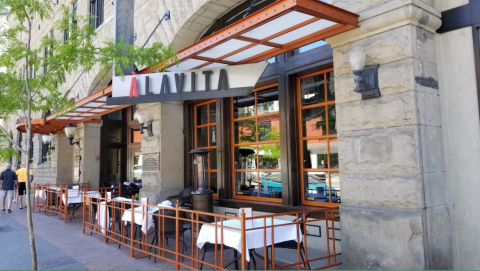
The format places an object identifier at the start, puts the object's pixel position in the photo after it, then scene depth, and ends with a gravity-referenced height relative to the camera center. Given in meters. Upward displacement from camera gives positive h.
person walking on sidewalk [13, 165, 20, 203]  16.32 -1.14
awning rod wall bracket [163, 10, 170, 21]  9.46 +3.86
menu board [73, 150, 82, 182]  16.16 +0.11
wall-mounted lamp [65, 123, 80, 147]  13.55 +1.37
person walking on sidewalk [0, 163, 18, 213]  12.62 -0.50
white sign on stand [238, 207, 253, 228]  4.90 -0.68
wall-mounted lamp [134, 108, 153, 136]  9.94 +1.20
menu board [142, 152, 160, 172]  9.67 +0.10
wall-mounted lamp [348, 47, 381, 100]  4.85 +1.13
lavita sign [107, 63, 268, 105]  6.48 +1.53
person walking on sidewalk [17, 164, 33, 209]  14.15 -0.47
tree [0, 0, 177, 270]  5.32 +1.67
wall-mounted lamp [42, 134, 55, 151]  15.73 +1.30
